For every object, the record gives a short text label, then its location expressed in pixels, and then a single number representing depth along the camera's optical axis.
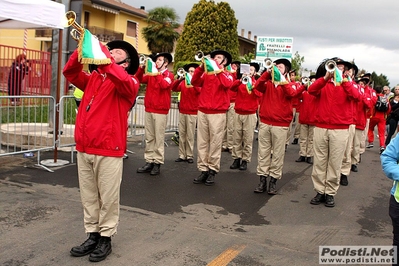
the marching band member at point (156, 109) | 7.92
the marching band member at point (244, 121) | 9.18
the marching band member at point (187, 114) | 9.41
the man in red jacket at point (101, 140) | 4.09
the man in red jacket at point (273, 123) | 6.89
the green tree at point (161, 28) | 36.69
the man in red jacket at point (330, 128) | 6.47
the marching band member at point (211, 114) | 7.38
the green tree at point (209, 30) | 24.81
